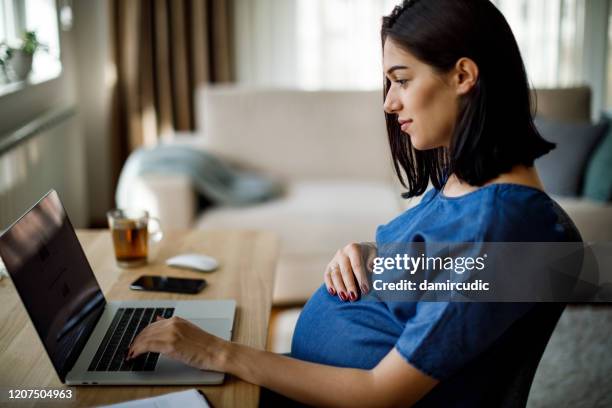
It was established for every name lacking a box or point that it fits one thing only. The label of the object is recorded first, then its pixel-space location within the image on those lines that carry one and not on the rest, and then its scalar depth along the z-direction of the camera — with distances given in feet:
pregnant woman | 2.75
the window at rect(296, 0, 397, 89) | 12.76
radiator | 7.56
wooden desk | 2.96
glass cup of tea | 4.50
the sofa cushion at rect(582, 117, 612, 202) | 8.97
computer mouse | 4.49
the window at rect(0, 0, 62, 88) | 9.33
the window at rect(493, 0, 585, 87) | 12.65
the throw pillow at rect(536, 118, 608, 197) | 9.18
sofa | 10.45
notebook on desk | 2.80
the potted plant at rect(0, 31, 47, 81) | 8.13
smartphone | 4.13
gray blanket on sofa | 9.12
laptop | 2.94
